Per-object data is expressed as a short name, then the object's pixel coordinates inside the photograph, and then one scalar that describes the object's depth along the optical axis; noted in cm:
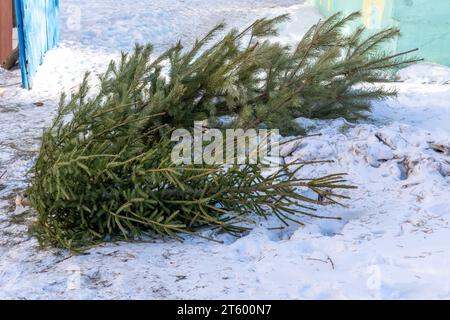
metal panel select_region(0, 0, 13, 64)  842
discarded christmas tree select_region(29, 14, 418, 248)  329
